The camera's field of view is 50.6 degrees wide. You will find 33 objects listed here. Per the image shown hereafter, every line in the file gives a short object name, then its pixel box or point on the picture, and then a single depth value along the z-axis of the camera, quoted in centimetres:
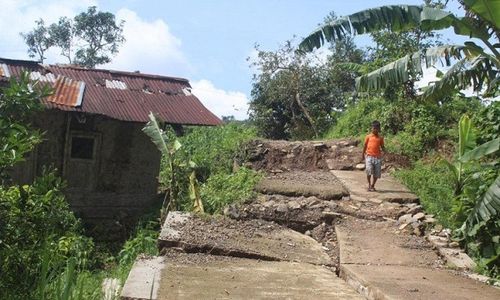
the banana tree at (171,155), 957
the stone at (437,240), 711
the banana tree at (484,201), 511
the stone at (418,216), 804
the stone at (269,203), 833
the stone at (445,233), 740
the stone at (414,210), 835
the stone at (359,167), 1241
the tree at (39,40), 3650
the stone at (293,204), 830
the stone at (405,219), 804
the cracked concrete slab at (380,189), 901
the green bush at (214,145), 1323
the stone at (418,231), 766
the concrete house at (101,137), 1245
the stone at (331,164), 1259
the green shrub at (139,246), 886
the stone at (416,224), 779
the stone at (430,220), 790
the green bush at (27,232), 482
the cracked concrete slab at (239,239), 642
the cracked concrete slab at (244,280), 492
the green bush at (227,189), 866
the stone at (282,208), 813
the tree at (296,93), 2084
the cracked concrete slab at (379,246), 648
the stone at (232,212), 785
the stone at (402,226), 782
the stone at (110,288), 480
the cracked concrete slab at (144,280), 463
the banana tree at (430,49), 625
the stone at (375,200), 890
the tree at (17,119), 454
